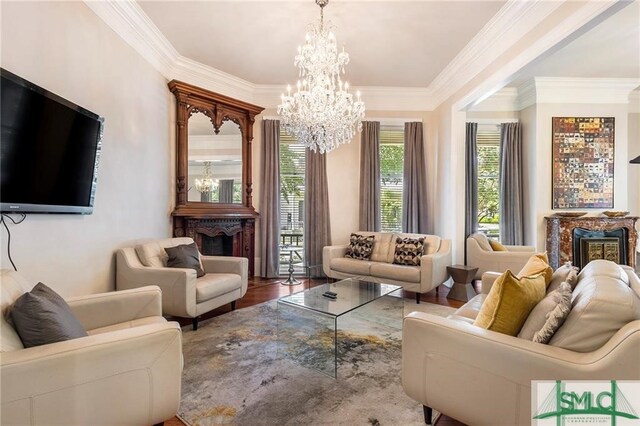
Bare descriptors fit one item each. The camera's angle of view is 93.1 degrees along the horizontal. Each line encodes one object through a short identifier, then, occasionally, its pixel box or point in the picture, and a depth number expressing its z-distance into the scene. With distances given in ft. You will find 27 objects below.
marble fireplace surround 15.49
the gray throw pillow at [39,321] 4.67
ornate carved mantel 13.66
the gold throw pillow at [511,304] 4.94
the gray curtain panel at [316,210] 16.83
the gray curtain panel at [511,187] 16.76
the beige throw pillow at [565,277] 5.59
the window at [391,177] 17.54
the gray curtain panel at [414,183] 16.65
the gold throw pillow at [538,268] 6.21
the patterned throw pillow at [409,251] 13.69
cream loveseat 12.55
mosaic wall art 16.03
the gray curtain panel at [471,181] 16.66
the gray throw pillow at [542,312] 4.70
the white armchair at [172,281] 9.41
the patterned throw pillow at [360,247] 14.93
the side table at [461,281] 12.96
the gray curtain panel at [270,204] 16.65
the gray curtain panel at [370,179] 16.93
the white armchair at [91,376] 4.00
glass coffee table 8.01
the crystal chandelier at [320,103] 9.93
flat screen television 6.02
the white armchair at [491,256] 13.41
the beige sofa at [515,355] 3.94
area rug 5.77
